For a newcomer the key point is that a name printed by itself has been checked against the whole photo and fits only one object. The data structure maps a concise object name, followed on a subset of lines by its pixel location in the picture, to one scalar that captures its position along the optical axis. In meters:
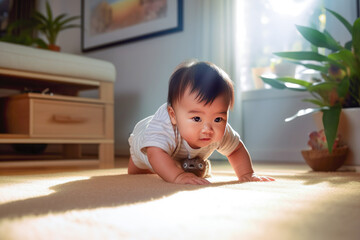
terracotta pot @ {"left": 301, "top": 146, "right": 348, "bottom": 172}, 1.37
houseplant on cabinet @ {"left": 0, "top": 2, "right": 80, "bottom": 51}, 2.59
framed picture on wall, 2.70
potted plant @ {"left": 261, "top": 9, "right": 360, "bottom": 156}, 1.31
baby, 0.89
